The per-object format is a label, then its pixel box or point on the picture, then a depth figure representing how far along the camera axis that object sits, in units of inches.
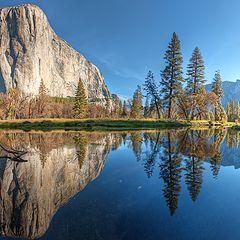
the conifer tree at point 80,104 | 2783.0
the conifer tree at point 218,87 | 2661.9
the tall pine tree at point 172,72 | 1891.0
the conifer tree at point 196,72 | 2089.1
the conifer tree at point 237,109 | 4303.6
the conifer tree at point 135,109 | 3326.3
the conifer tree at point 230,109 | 4370.3
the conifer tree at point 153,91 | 2182.6
